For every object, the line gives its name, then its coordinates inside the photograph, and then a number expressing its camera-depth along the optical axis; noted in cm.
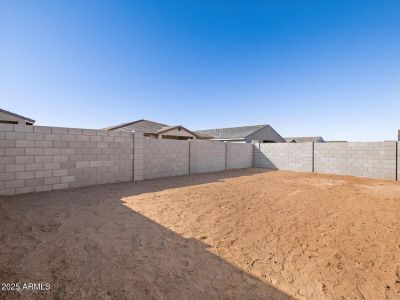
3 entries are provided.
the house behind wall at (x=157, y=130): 1878
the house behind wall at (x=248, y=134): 2506
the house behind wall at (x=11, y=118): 1242
